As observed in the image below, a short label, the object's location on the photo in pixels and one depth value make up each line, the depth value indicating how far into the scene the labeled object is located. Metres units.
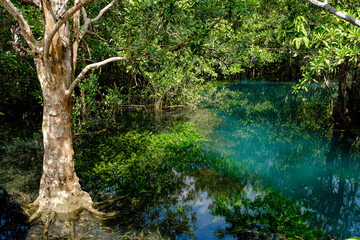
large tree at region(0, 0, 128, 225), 4.72
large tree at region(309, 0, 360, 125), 12.48
